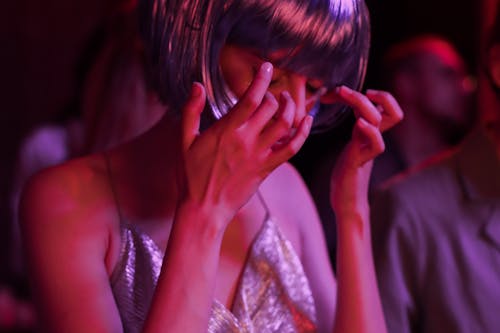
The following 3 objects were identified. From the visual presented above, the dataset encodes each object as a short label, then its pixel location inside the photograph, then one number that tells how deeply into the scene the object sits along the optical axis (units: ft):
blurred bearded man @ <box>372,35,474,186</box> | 11.32
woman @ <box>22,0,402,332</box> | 3.59
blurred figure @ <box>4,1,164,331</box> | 7.32
